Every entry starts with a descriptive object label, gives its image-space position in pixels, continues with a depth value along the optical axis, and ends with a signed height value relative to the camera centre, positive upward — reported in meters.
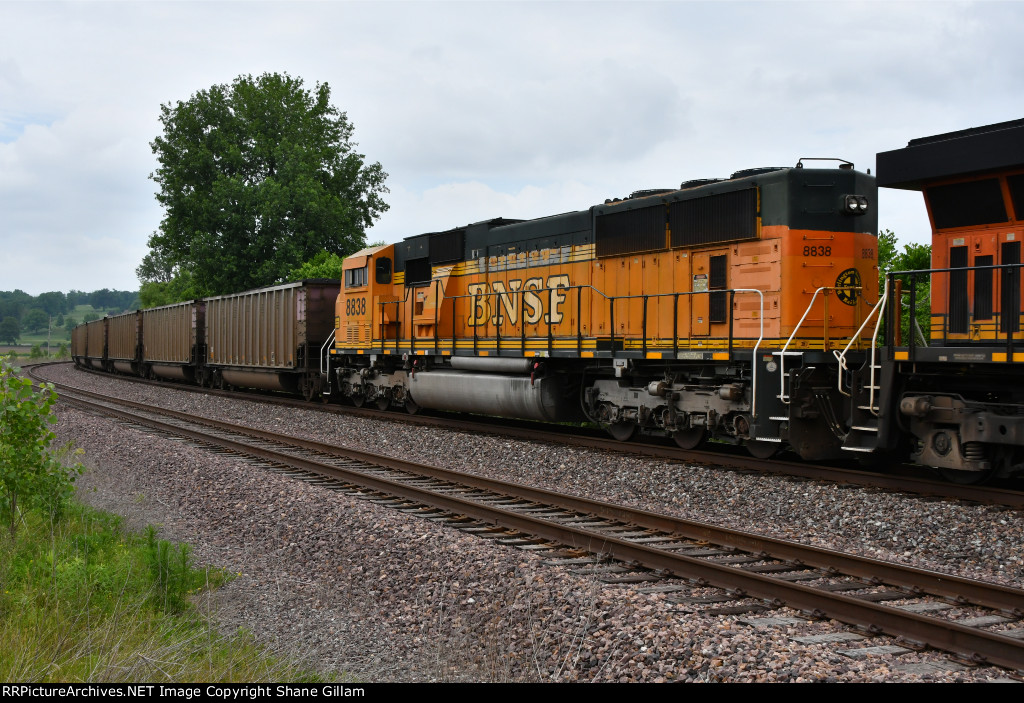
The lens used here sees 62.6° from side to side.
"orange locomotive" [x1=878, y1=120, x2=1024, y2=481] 8.09 +0.25
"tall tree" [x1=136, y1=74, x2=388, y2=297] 42.53 +8.19
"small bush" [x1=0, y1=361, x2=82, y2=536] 8.17 -1.17
